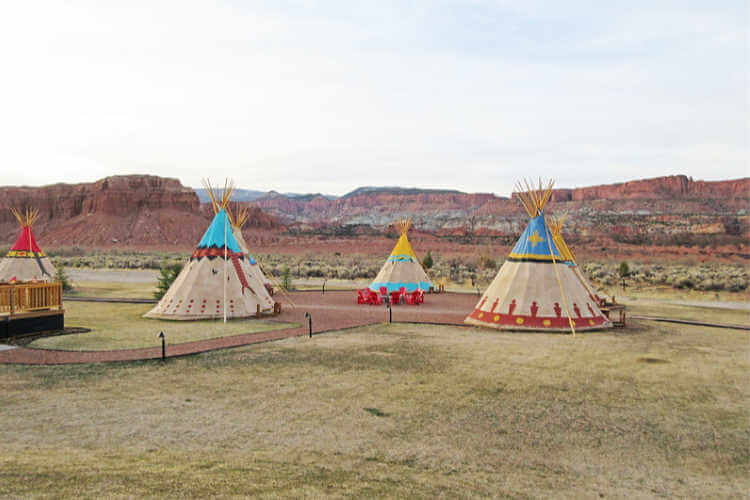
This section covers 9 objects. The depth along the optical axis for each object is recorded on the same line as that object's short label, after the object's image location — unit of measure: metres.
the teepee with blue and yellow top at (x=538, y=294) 15.61
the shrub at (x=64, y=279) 26.20
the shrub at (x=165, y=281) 22.55
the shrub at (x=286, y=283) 28.88
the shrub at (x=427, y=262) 36.31
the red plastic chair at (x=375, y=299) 22.62
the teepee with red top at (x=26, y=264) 24.98
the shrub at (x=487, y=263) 42.91
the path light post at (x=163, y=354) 11.16
